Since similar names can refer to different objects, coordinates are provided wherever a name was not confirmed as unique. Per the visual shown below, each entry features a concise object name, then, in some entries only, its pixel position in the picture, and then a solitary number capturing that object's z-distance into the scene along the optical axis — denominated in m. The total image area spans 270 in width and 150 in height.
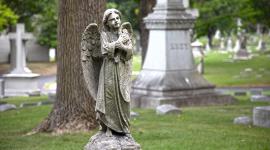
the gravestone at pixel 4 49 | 45.41
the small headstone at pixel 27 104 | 19.68
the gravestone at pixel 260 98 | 18.84
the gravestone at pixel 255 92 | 22.42
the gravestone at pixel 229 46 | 62.62
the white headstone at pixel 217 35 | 76.45
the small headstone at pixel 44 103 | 19.65
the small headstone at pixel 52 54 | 53.17
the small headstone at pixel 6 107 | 17.89
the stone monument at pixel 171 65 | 17.17
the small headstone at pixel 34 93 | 25.18
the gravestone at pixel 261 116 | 13.01
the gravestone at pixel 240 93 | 22.22
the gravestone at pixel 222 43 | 70.66
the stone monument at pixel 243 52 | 45.62
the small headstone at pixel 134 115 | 14.80
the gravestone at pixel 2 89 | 25.08
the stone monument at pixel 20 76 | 27.04
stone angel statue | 8.66
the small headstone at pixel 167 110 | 15.17
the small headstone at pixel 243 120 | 13.53
